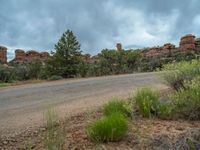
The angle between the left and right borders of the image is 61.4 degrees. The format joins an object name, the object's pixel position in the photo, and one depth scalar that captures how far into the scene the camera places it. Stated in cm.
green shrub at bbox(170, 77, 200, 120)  321
